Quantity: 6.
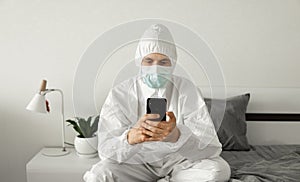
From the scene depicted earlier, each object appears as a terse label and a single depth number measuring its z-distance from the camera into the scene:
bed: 2.03
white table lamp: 2.39
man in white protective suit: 1.75
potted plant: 2.40
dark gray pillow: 2.45
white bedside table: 2.29
